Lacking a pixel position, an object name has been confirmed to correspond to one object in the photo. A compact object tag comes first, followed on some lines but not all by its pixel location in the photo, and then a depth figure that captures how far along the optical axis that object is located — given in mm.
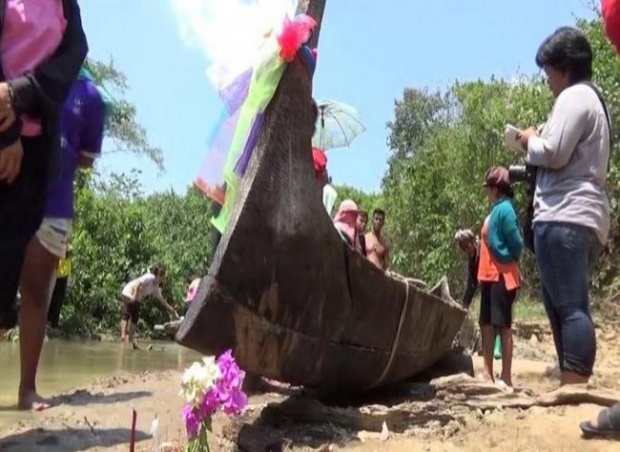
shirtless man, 9719
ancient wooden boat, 3406
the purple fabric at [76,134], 4461
